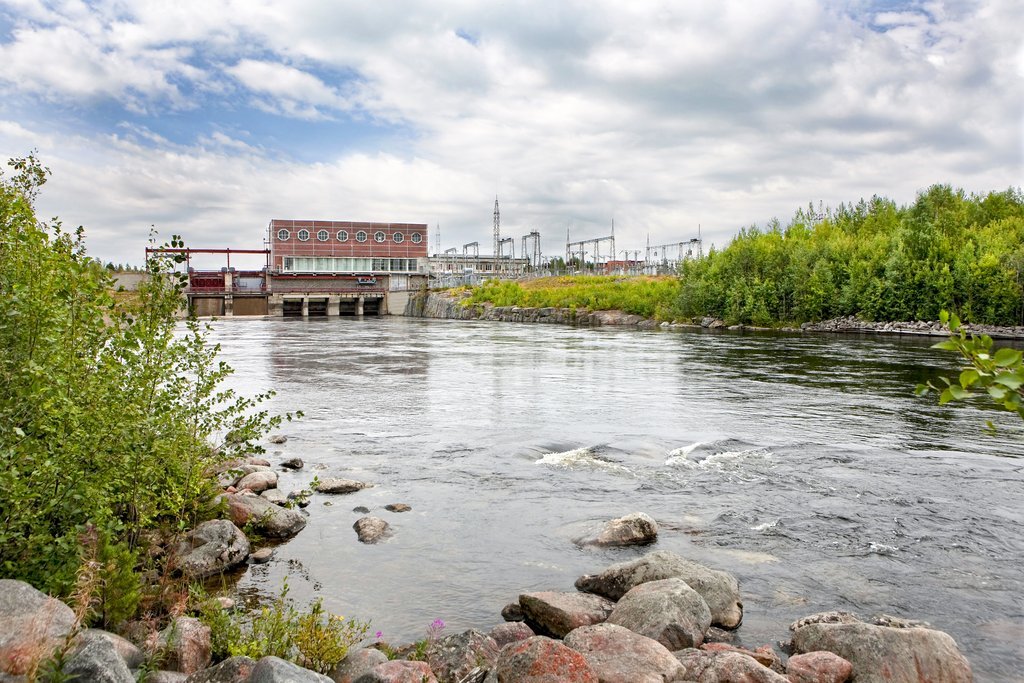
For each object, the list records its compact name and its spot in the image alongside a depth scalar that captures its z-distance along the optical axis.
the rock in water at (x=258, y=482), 13.30
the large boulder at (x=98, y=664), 5.39
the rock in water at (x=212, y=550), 9.50
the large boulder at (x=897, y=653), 7.02
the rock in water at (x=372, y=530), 11.23
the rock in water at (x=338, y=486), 13.70
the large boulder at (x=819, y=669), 7.01
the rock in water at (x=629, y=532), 11.09
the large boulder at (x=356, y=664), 6.83
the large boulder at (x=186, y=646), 6.70
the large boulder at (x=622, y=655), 6.68
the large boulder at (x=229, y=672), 5.93
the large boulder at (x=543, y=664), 6.34
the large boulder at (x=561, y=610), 8.17
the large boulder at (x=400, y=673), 6.38
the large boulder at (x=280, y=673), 5.56
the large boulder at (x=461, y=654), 7.00
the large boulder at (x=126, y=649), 6.34
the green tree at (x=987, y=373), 2.57
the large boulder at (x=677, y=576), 8.60
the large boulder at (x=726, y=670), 6.55
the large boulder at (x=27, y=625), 5.59
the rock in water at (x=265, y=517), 11.29
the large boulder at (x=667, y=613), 7.76
